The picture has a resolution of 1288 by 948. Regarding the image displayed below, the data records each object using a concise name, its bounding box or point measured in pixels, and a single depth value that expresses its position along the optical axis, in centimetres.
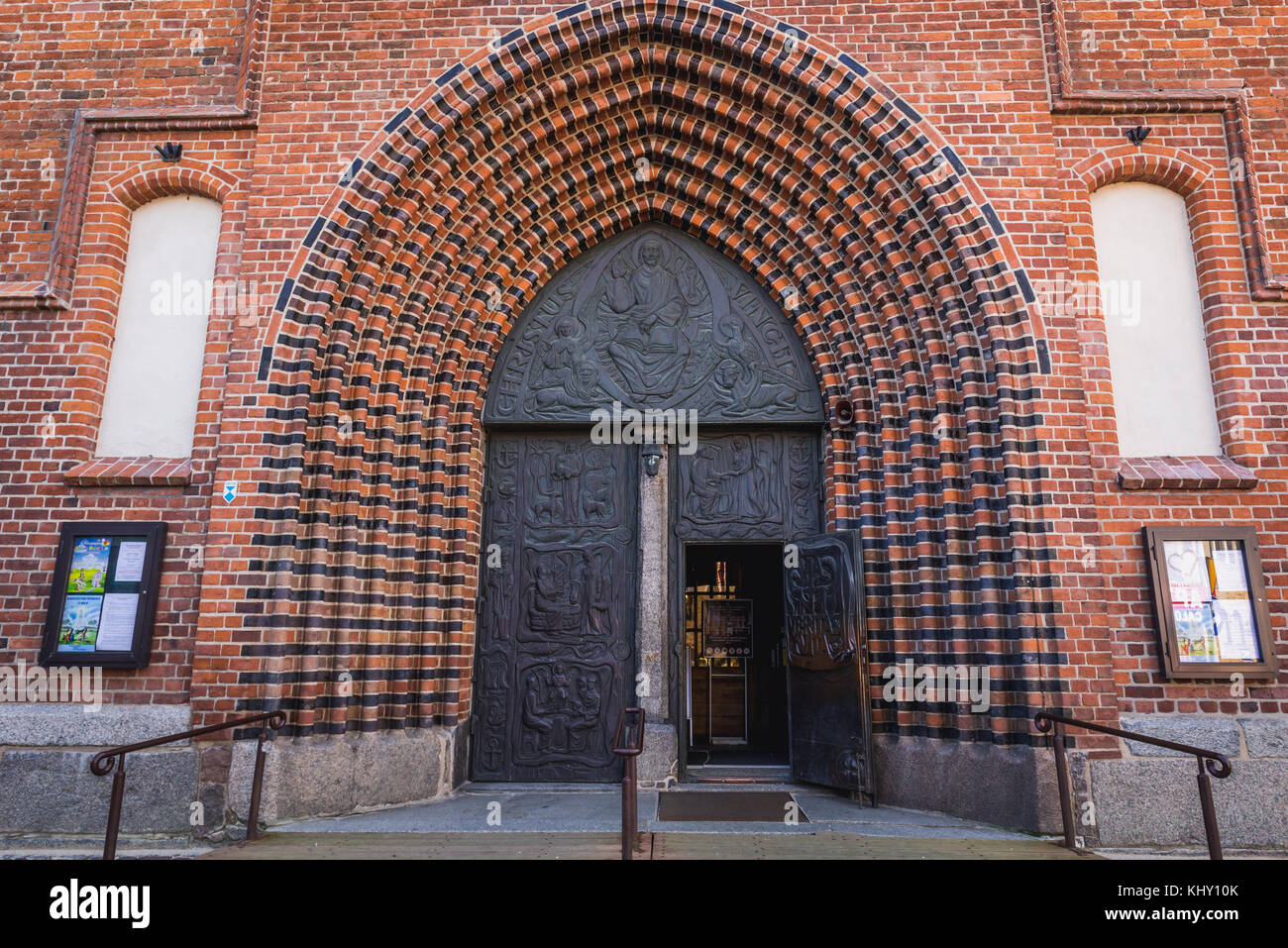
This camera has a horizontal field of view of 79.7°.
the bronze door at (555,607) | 657
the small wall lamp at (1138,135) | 611
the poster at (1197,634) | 541
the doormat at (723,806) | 546
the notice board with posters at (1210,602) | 539
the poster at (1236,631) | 540
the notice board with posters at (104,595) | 557
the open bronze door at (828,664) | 595
